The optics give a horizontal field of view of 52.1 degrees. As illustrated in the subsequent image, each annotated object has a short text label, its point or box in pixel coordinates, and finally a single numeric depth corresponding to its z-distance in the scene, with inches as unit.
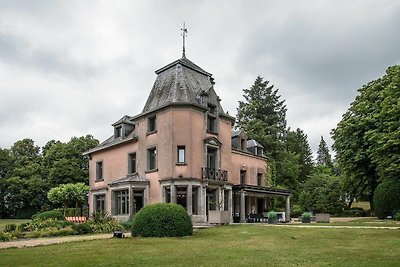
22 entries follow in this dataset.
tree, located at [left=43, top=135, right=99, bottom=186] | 2260.1
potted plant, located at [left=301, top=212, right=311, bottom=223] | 1123.3
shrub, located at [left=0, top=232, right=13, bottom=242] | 711.1
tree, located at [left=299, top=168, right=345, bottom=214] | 1727.4
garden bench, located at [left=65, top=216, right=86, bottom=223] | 1182.0
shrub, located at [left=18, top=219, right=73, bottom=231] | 873.2
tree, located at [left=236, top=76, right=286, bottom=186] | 2132.1
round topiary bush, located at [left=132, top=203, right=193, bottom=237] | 705.6
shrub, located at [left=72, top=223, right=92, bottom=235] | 833.5
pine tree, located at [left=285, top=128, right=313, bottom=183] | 2536.9
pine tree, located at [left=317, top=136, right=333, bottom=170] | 3780.8
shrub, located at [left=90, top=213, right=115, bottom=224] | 918.4
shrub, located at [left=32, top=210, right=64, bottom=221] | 1120.8
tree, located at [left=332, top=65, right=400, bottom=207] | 1283.2
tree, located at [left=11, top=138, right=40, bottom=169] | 2564.0
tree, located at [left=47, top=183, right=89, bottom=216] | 1679.4
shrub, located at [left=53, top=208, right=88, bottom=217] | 1602.1
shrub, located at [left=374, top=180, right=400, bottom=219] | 1147.3
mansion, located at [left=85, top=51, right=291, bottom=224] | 1126.4
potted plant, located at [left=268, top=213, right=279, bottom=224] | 1122.7
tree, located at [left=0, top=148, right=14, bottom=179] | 2402.8
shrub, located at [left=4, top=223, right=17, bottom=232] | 853.8
